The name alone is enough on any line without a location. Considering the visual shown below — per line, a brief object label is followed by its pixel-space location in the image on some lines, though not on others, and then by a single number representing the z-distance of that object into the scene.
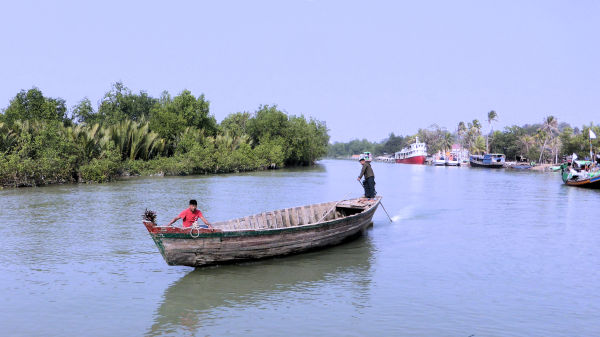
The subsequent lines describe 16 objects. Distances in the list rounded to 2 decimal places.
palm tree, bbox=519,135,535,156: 85.56
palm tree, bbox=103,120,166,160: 42.53
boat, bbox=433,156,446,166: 96.82
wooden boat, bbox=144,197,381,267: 9.71
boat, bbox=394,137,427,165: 108.94
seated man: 10.35
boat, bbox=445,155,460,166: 95.00
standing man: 16.20
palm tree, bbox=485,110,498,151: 110.06
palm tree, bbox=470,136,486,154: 107.88
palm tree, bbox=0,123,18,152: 32.19
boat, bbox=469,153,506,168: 80.00
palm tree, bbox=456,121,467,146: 121.67
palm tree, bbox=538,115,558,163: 83.06
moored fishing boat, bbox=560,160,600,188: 34.83
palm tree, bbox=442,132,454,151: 129.62
